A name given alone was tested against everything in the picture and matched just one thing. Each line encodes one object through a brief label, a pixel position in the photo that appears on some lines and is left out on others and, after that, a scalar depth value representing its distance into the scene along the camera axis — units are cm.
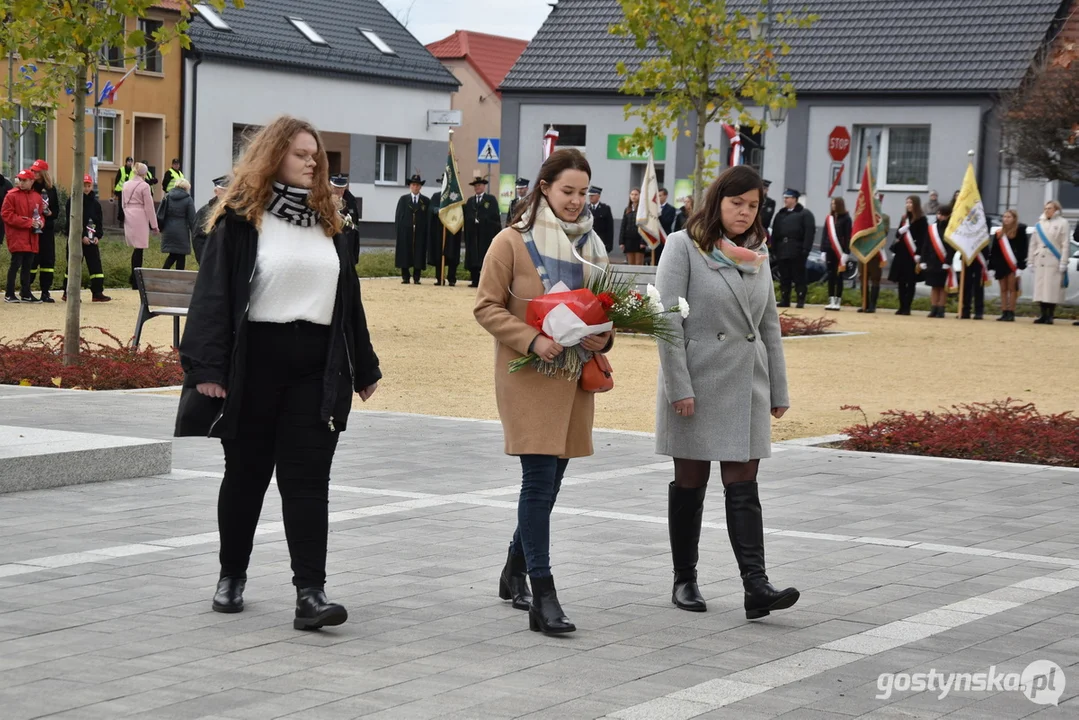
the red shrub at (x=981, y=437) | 1105
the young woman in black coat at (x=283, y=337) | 585
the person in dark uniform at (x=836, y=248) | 2830
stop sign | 3791
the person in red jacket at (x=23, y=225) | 2223
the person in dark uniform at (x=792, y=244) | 2739
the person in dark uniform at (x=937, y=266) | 2678
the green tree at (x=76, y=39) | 1302
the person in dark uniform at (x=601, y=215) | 3026
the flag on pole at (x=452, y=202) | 3075
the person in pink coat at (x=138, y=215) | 2478
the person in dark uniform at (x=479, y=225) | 3102
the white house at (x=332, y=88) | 4628
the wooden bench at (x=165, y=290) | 1518
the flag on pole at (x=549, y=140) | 3578
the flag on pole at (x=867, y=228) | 2778
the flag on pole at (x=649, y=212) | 2870
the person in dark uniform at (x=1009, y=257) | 2653
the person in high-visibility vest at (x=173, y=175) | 2357
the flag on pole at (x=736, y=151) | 3061
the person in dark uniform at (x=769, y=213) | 3033
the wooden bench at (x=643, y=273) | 1964
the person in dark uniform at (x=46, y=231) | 2280
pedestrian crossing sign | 4012
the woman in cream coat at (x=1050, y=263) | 2573
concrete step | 855
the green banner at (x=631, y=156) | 4304
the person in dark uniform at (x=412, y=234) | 3062
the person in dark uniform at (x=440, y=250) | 3095
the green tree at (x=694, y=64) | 1988
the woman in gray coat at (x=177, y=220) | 2341
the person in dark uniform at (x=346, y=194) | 2355
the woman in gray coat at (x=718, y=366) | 644
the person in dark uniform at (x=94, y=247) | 2288
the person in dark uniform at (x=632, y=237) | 3103
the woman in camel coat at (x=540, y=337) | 608
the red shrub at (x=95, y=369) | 1391
